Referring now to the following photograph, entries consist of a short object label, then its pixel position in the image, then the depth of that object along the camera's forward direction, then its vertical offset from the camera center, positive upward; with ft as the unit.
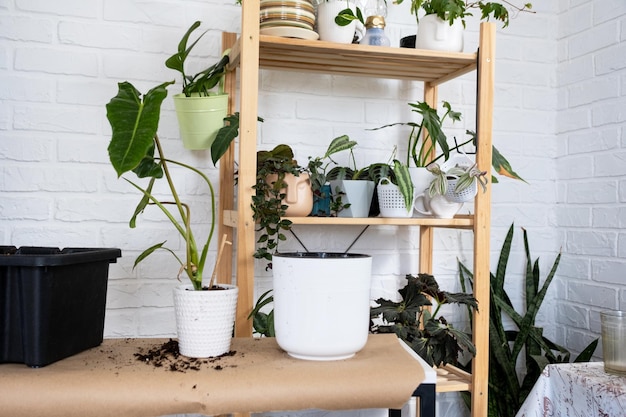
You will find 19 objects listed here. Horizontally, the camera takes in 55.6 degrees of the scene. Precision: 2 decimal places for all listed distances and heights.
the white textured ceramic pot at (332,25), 5.21 +1.63
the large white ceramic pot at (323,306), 3.68 -0.61
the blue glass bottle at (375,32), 5.44 +1.64
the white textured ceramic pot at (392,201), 5.38 +0.09
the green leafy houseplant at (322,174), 5.42 +0.32
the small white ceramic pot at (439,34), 5.46 +1.65
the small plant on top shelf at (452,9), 5.26 +1.84
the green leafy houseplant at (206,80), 5.45 +1.17
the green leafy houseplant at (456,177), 5.25 +0.31
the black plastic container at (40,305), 3.39 -0.60
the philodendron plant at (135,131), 3.38 +0.44
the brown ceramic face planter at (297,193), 5.17 +0.13
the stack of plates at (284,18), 5.04 +1.62
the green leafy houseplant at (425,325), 5.26 -1.04
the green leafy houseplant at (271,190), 4.80 +0.15
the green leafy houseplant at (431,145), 5.45 +0.69
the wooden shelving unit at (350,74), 4.83 +0.86
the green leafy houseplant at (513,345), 6.29 -1.42
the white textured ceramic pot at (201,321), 3.83 -0.75
